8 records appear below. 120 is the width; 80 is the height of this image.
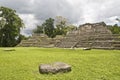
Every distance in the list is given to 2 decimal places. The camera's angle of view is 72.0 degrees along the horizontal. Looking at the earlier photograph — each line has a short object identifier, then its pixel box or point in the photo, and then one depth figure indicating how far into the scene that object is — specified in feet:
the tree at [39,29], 102.81
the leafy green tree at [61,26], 89.29
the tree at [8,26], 66.98
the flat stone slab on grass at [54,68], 11.36
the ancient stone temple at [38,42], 59.49
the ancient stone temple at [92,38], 42.52
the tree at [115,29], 80.75
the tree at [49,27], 96.16
